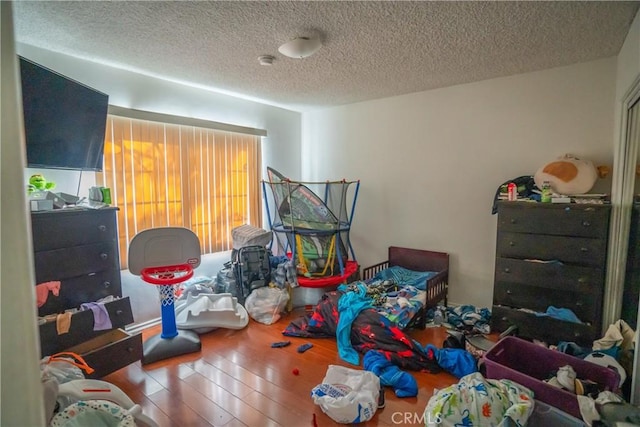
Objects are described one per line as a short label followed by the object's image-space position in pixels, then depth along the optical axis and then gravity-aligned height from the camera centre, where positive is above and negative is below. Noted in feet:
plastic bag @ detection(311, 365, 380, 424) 5.27 -3.80
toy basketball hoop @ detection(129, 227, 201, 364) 7.32 -1.94
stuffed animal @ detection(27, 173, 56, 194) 6.70 +0.14
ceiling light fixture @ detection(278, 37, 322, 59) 6.46 +3.08
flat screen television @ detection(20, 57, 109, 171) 5.94 +1.50
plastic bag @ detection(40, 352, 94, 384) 4.31 -2.67
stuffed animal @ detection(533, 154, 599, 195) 7.50 +0.41
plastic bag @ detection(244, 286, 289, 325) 9.57 -3.63
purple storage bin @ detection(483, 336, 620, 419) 4.88 -3.26
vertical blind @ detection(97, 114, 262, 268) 8.70 +0.38
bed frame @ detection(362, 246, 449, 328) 9.18 -2.73
